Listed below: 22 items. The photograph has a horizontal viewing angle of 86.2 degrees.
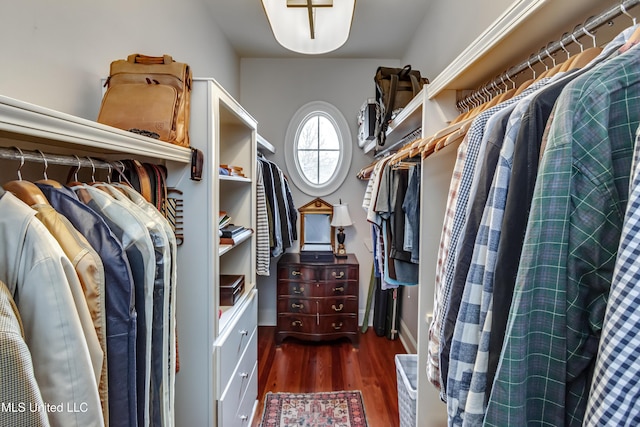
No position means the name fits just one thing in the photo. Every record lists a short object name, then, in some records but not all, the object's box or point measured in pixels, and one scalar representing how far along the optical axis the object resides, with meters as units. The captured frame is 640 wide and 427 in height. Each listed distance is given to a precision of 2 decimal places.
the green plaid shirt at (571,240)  0.44
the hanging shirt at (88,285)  0.58
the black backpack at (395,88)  1.98
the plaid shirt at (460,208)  0.66
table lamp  3.10
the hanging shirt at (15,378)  0.42
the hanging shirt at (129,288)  0.65
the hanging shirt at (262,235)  2.30
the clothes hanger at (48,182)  0.68
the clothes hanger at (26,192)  0.61
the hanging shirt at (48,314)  0.51
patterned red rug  1.98
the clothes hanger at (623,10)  0.60
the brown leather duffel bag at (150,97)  1.13
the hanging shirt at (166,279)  0.82
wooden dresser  2.88
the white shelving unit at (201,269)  1.01
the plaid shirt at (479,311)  0.54
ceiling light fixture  1.44
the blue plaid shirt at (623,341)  0.34
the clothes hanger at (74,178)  0.79
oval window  3.34
